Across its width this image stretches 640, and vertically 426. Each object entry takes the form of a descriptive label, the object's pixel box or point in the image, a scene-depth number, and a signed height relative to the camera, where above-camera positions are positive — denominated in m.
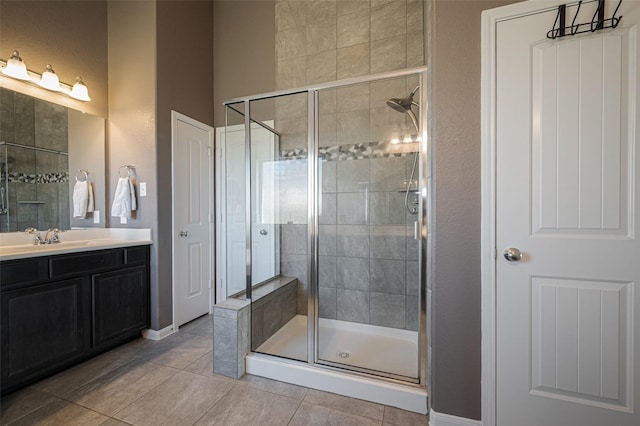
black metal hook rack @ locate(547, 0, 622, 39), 1.09 +0.81
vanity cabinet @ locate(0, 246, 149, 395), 1.55 -0.69
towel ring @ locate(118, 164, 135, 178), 2.46 +0.41
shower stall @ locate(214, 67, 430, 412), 1.89 -0.13
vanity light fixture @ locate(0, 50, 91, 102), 1.88 +1.08
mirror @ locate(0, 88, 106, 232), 1.94 +0.43
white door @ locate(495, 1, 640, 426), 1.09 -0.06
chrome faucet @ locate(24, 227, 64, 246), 2.05 -0.20
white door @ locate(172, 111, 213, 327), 2.59 -0.07
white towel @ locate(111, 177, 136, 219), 2.37 +0.11
